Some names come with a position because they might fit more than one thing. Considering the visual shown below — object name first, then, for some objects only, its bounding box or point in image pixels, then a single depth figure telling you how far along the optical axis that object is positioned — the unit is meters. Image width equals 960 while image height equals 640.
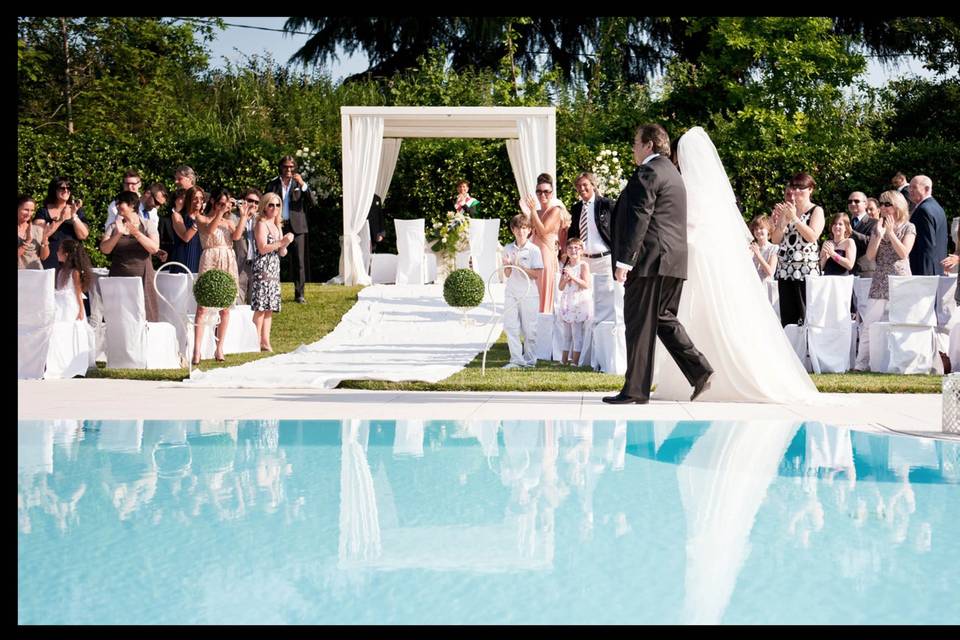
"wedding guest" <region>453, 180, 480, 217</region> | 16.78
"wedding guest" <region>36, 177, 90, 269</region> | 10.74
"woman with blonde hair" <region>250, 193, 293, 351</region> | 11.37
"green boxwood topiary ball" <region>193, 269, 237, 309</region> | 9.66
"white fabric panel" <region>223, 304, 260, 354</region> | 11.72
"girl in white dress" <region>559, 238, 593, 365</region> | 10.36
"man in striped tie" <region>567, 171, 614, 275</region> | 11.05
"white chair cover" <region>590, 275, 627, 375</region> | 9.80
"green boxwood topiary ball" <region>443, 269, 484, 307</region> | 9.49
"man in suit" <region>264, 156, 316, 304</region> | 14.31
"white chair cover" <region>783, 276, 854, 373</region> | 10.09
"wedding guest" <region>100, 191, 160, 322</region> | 10.28
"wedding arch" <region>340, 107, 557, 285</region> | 16.11
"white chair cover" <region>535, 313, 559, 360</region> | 11.09
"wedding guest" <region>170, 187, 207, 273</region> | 11.36
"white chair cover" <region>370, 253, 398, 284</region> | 17.09
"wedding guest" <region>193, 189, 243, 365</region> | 10.98
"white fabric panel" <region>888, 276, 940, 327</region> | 9.83
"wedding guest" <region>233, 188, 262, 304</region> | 11.99
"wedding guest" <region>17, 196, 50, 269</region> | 10.30
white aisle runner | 9.38
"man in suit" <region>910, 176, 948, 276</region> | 10.45
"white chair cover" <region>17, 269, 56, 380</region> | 9.74
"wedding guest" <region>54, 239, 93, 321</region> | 10.15
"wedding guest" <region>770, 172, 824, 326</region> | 9.63
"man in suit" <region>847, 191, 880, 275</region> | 11.12
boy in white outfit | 10.20
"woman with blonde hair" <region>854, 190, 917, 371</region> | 10.24
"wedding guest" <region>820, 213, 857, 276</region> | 10.62
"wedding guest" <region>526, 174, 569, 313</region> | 11.11
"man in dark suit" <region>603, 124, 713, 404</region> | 7.37
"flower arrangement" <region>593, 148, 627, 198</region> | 16.67
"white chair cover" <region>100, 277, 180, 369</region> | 10.19
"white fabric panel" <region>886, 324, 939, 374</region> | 9.95
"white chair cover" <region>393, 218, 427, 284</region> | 16.34
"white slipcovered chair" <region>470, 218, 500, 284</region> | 16.19
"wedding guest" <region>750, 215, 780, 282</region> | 11.22
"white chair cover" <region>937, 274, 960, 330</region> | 9.89
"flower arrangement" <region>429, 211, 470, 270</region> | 16.47
